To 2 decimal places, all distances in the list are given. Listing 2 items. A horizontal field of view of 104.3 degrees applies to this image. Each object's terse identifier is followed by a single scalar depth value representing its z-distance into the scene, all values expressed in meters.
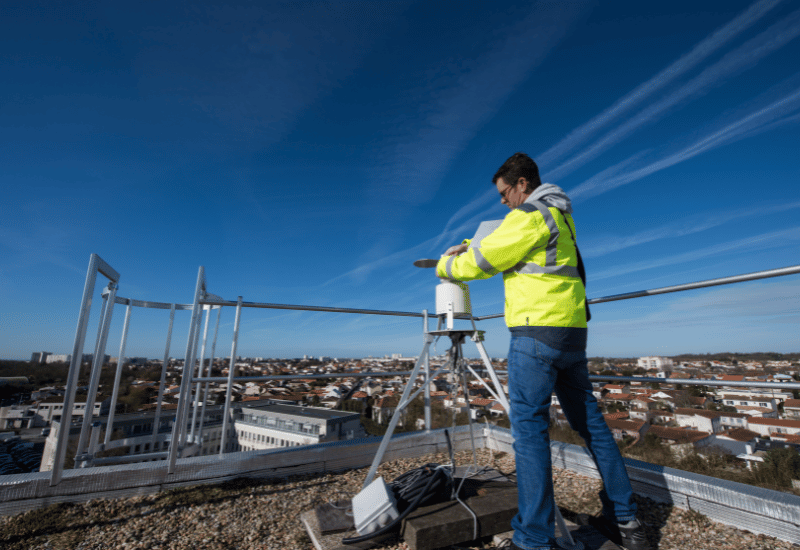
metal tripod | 1.24
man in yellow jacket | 1.22
